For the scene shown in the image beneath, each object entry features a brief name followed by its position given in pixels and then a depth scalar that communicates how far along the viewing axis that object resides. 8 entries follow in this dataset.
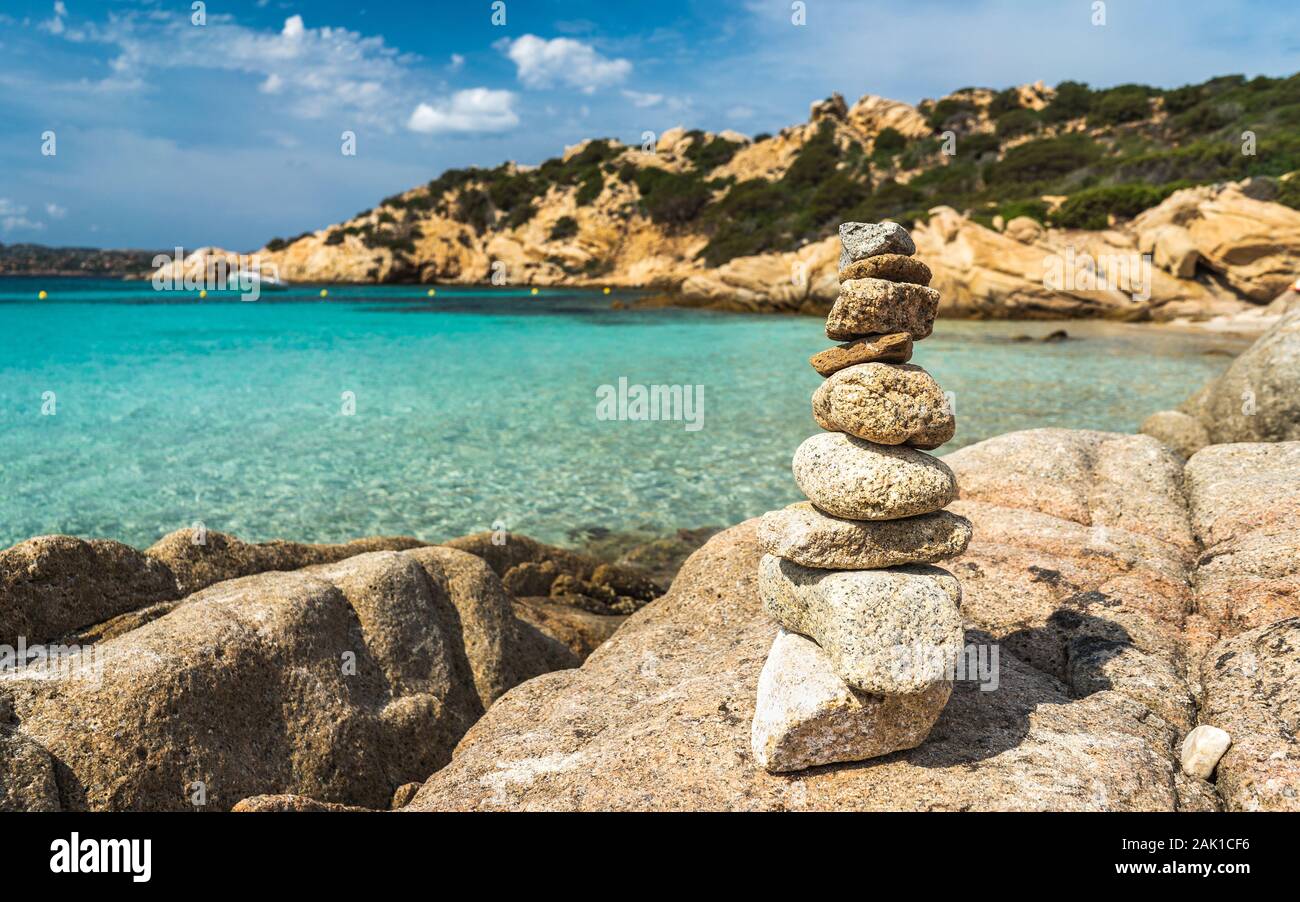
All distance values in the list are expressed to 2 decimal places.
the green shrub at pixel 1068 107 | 85.62
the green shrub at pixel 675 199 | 95.50
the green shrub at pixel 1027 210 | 53.59
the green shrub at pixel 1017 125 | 85.62
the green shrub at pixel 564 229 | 103.94
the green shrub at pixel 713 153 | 109.81
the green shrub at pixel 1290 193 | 43.84
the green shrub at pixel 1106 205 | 50.50
